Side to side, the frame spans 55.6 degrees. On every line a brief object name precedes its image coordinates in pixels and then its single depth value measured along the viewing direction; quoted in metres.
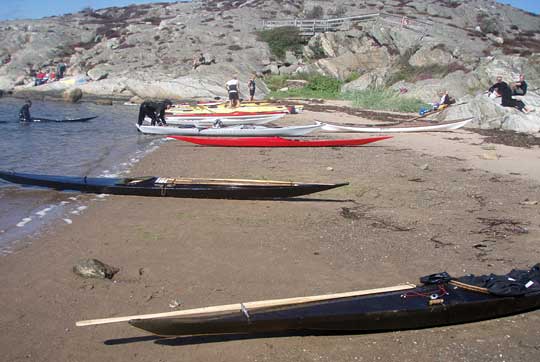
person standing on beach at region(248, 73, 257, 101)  30.95
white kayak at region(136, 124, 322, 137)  16.47
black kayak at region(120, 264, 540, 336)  4.09
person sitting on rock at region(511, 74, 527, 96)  19.53
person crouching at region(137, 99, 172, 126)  18.73
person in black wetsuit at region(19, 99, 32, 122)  21.14
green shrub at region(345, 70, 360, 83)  39.66
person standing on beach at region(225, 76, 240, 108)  23.25
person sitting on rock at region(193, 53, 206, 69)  42.34
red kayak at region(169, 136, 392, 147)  14.52
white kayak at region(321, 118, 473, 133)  17.70
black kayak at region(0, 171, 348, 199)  8.49
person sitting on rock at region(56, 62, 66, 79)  45.12
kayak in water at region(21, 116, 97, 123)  21.42
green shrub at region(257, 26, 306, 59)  47.53
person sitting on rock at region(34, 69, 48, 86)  43.38
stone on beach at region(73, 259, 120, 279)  5.69
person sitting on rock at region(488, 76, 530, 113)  18.69
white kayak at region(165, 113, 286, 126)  20.84
